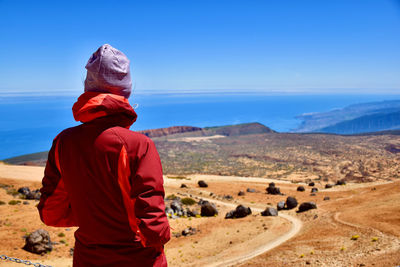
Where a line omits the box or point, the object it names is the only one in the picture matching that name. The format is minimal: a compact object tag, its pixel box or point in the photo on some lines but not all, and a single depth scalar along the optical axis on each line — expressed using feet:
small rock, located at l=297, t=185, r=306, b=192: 93.68
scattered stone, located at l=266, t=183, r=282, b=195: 89.35
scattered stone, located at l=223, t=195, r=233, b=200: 83.25
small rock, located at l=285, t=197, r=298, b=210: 65.72
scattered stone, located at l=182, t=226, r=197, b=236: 50.85
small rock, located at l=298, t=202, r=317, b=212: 59.93
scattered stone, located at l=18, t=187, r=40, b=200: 65.26
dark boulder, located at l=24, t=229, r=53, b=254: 36.42
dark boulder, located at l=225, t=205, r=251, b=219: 59.84
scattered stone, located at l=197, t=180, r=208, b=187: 102.32
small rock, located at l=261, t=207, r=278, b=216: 58.18
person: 6.55
